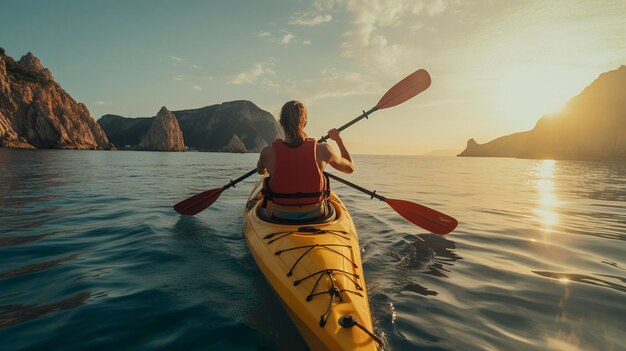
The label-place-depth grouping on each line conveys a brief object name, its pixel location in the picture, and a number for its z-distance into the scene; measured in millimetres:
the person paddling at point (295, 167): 4262
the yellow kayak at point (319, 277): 2416
